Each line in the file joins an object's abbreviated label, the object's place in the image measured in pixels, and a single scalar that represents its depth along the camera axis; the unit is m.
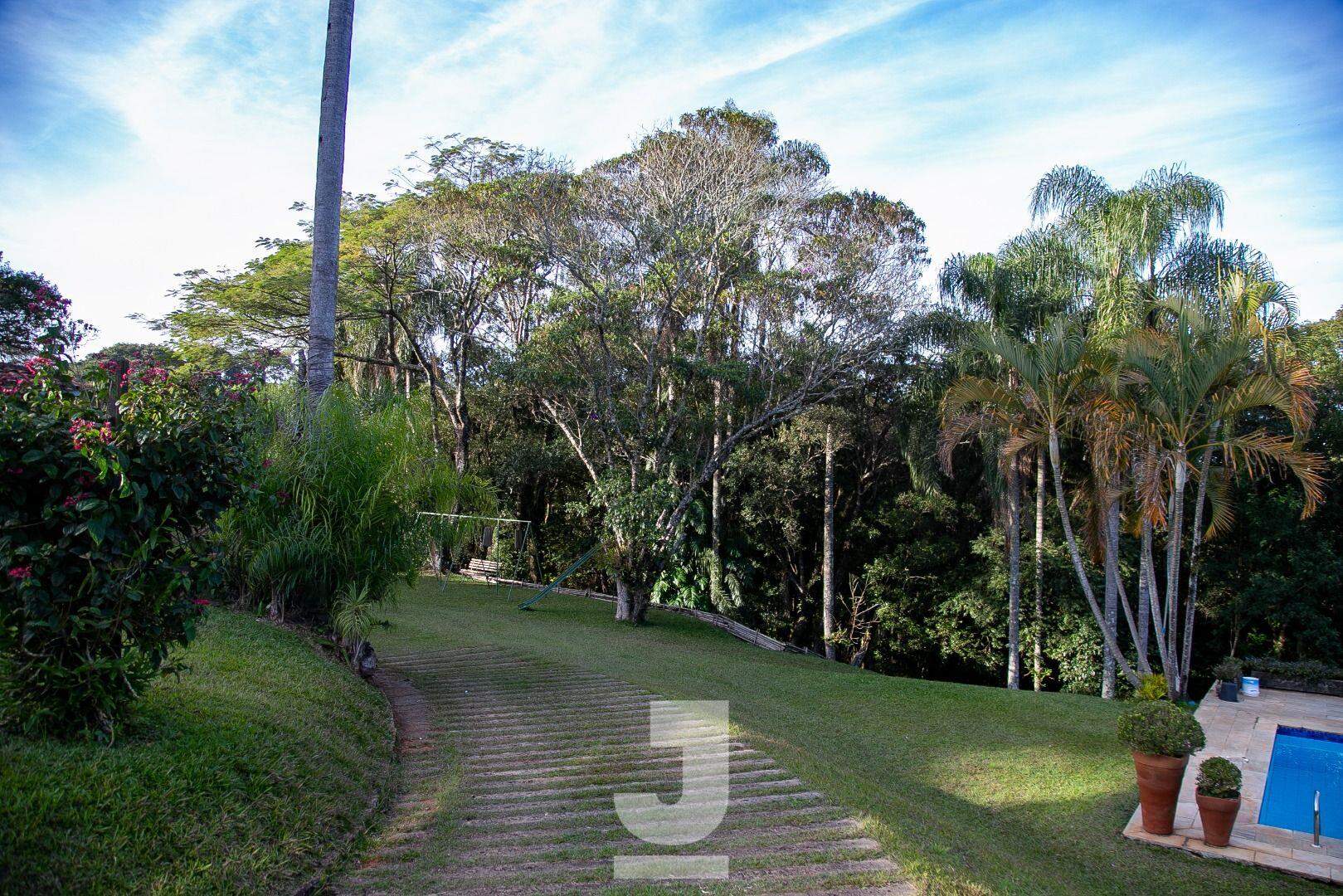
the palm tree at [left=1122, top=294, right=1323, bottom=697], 9.75
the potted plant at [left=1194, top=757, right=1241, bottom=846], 5.62
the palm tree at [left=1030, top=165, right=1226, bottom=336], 13.58
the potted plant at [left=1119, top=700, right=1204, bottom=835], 5.76
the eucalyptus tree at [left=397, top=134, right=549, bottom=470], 16.86
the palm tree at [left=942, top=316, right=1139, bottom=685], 11.11
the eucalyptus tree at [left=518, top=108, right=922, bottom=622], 15.20
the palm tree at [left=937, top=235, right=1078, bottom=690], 15.66
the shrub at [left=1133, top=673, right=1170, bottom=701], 8.93
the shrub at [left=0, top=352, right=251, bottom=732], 3.73
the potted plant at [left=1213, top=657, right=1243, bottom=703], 11.84
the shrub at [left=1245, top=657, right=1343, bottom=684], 12.77
